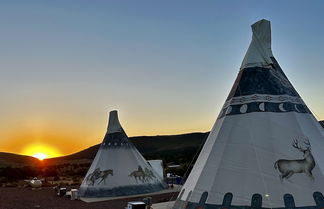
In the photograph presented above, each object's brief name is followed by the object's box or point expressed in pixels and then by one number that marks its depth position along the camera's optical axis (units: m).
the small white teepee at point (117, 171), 22.41
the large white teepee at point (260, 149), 9.37
